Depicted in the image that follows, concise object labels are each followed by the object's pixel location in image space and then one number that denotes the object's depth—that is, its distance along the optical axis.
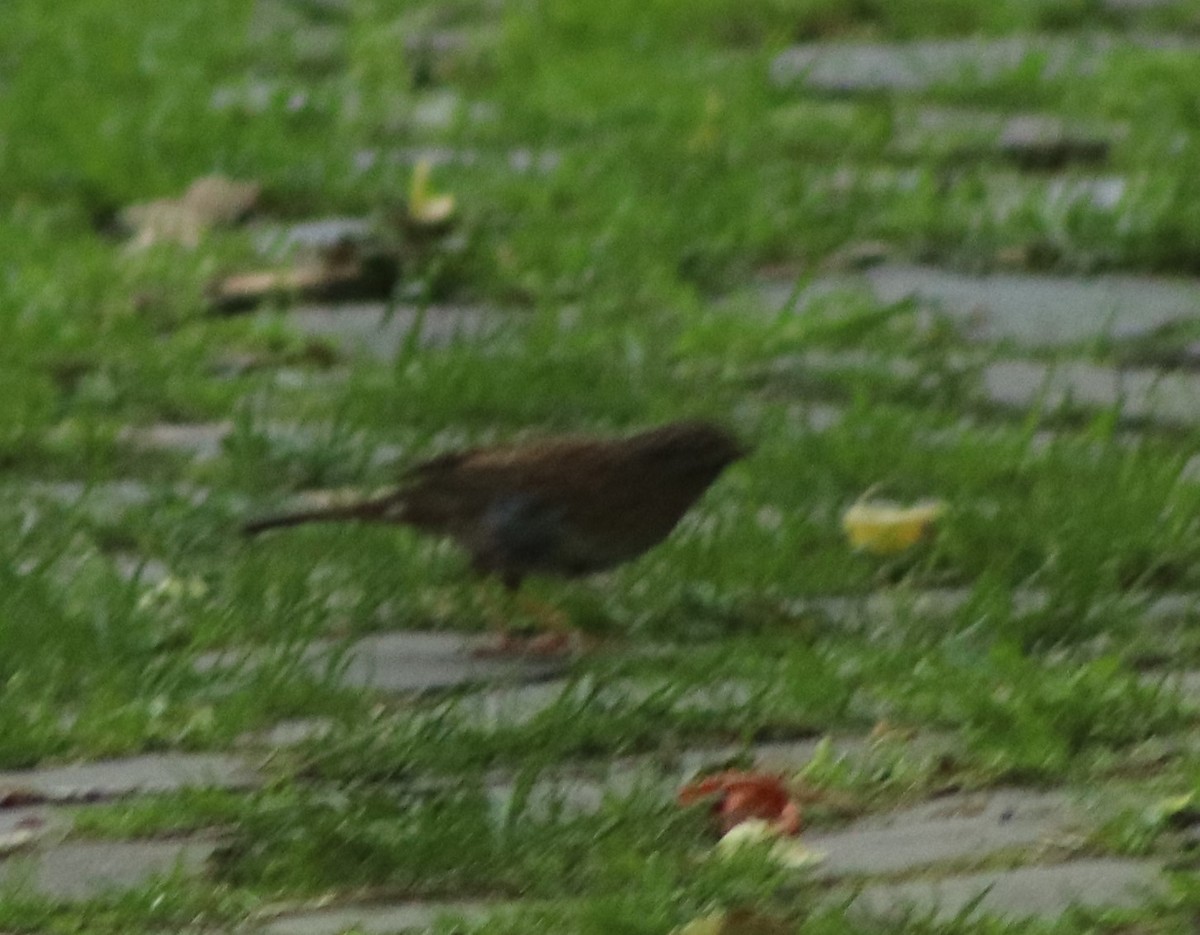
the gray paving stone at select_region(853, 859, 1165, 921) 5.10
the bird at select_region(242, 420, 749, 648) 7.39
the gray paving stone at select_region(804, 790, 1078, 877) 5.43
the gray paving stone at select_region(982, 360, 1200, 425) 8.66
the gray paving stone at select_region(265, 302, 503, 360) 9.73
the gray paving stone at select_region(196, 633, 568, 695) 6.77
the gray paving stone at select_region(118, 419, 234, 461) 8.70
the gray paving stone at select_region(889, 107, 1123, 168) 11.45
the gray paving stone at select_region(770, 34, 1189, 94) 12.40
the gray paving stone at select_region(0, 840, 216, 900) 5.37
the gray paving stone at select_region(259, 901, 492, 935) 5.12
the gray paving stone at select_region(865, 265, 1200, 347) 9.39
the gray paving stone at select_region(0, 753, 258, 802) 5.95
